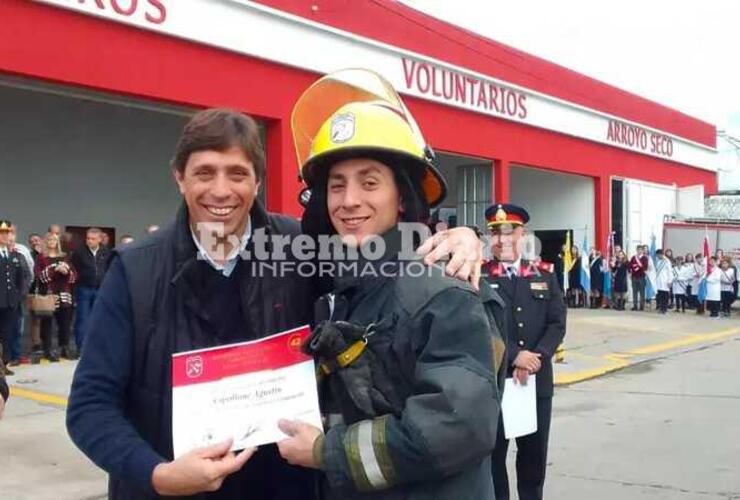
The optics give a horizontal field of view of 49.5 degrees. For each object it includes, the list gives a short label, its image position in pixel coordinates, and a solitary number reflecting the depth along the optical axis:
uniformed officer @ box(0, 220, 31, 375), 9.80
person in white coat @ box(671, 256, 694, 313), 22.09
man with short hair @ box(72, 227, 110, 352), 11.11
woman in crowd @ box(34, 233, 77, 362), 10.83
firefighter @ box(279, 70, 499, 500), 1.73
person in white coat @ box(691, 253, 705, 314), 21.81
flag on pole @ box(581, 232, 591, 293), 21.81
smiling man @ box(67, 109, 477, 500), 2.02
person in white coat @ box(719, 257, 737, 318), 21.22
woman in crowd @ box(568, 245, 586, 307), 22.20
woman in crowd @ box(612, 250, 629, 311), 22.00
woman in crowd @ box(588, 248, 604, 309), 22.28
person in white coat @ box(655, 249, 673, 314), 21.83
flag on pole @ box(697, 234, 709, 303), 21.55
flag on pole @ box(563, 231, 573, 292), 21.12
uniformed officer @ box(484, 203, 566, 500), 4.76
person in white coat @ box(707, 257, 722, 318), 21.14
